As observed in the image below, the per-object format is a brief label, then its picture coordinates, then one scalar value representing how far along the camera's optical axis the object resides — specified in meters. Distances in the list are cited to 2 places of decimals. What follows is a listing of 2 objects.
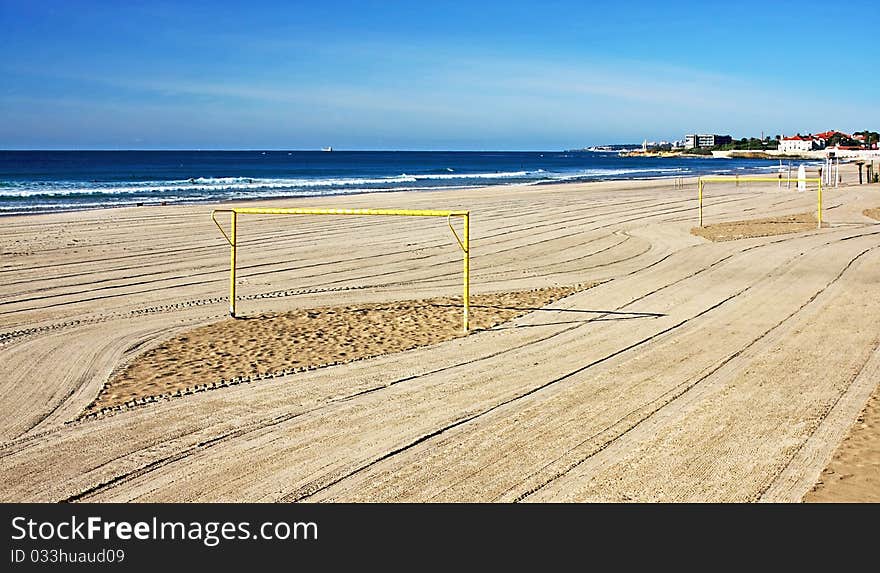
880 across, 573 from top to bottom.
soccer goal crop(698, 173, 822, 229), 24.94
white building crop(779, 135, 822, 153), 179.82
